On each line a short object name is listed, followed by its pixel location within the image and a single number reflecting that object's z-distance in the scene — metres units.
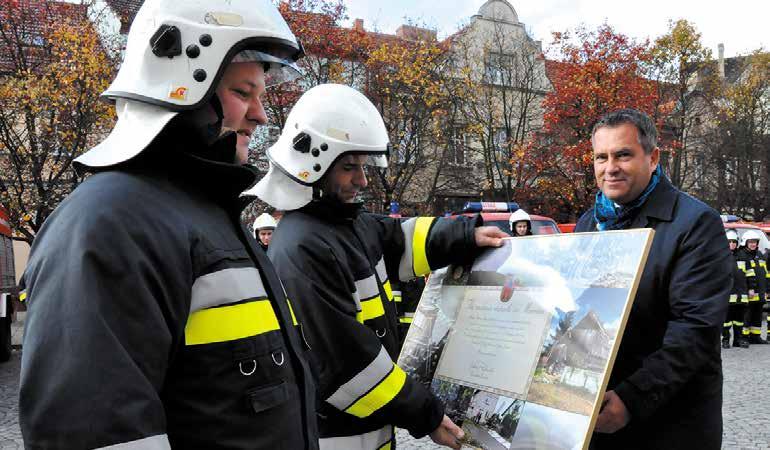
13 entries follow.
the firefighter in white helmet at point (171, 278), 1.12
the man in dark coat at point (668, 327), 2.43
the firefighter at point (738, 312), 12.70
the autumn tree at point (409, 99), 21.36
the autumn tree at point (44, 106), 13.07
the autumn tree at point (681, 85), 29.50
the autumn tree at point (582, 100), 25.53
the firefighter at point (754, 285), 13.12
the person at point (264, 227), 11.05
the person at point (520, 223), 11.88
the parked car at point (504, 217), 13.48
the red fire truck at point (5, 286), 10.63
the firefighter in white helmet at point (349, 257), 2.54
